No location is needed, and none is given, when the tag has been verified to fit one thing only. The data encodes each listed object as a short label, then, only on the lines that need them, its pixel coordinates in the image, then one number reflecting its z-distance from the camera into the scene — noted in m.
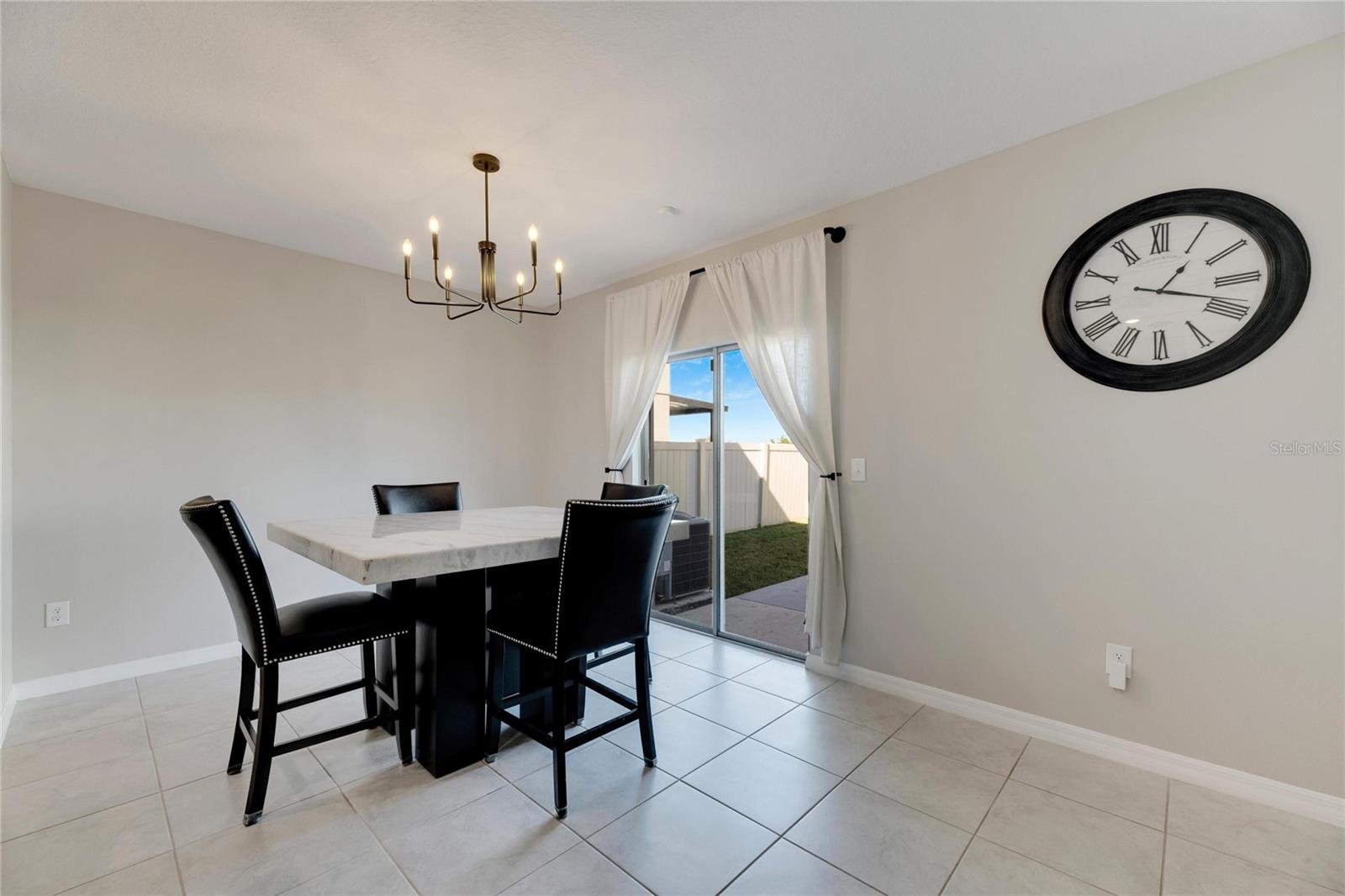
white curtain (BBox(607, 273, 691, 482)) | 3.81
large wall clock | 1.84
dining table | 1.78
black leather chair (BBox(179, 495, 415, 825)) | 1.68
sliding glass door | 3.41
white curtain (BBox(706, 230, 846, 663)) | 2.91
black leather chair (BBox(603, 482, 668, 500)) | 2.65
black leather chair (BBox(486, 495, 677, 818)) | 1.79
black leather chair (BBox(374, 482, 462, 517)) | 2.90
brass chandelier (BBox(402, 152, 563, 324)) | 2.15
